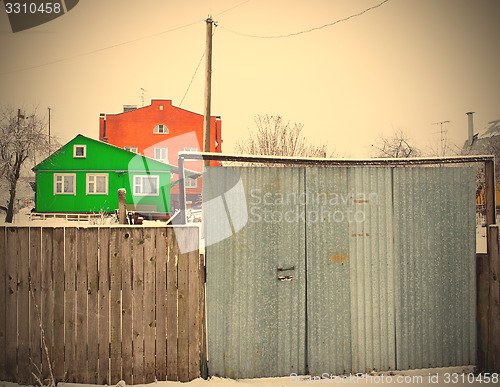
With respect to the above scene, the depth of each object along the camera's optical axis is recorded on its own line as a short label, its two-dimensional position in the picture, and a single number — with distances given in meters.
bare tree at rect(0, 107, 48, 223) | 21.38
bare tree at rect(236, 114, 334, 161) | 16.80
